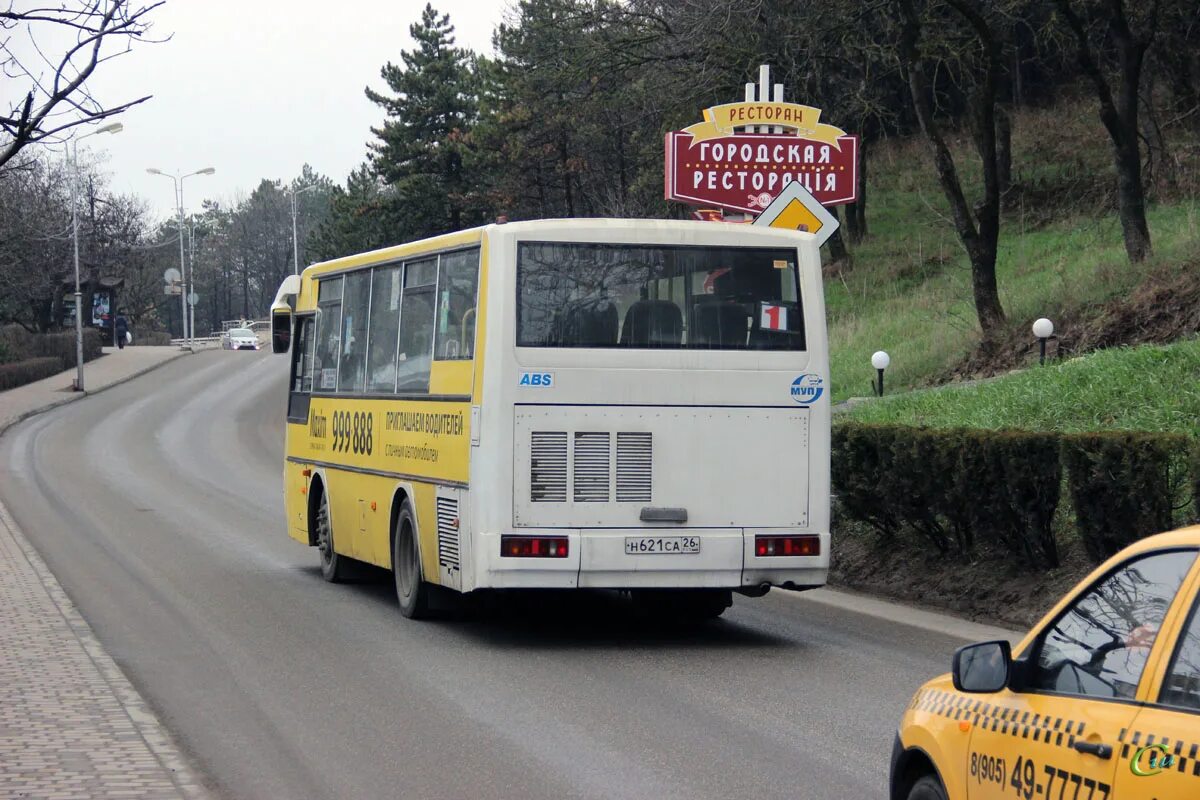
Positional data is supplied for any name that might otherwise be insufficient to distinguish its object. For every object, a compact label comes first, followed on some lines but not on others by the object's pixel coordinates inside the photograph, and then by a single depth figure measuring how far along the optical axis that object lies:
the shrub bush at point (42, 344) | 68.69
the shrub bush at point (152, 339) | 105.63
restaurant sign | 23.14
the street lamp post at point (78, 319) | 56.41
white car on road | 87.38
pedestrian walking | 83.31
